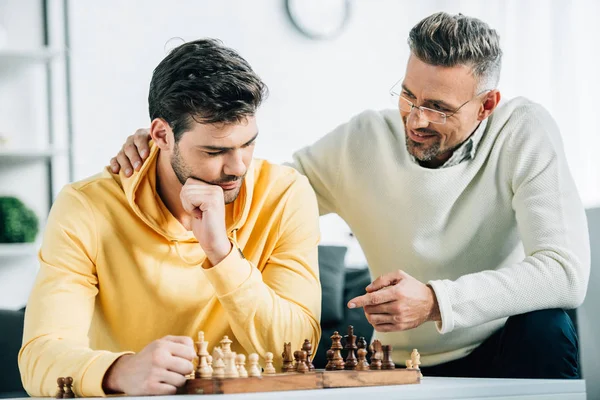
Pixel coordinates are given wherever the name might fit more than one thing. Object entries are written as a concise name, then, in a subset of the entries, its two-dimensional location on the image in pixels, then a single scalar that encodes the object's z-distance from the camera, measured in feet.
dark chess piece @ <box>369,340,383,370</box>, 4.91
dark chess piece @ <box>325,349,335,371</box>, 5.01
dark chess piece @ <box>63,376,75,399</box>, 4.40
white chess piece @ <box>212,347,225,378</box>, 4.27
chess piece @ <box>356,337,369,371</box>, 4.87
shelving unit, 14.28
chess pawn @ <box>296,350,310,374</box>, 4.72
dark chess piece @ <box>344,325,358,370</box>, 5.06
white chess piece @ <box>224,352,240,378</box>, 4.29
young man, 5.38
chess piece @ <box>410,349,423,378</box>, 5.21
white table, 4.05
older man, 6.72
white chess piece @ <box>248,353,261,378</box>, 4.33
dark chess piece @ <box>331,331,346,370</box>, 5.00
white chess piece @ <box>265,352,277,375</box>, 4.64
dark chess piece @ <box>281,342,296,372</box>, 4.93
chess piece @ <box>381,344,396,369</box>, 4.98
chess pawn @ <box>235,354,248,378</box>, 4.35
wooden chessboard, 4.17
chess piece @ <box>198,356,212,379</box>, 4.34
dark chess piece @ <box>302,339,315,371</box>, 4.90
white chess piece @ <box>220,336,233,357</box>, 4.55
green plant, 13.46
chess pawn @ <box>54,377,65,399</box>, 4.41
